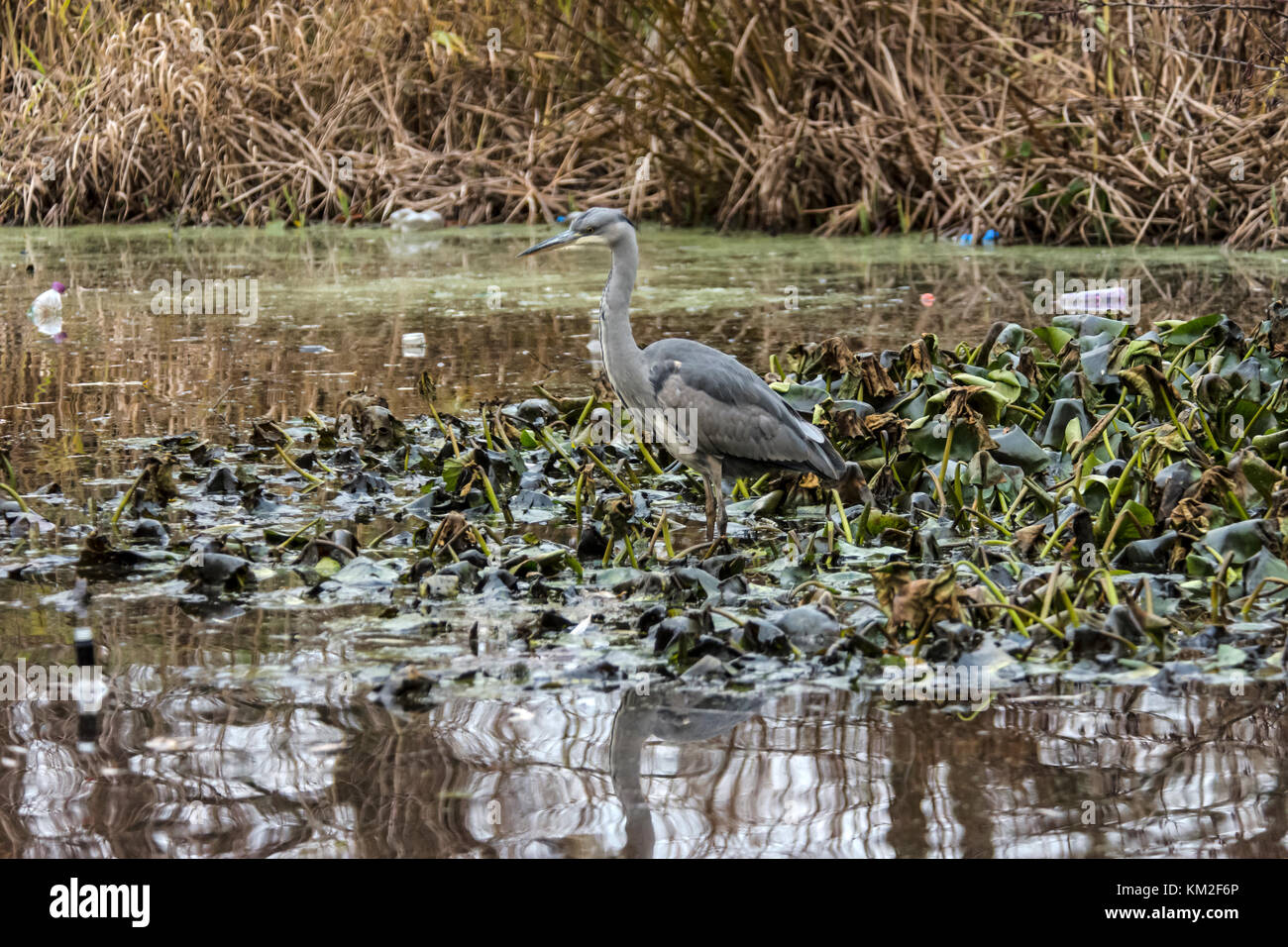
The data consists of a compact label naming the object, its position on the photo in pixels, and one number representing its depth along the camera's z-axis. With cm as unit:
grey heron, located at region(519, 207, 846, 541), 780
